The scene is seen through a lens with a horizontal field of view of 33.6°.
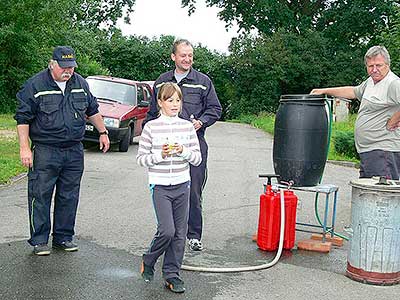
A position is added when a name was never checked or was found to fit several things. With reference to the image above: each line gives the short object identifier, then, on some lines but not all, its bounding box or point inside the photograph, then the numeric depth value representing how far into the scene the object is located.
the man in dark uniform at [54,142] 6.34
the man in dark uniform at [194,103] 6.73
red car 15.34
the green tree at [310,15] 40.09
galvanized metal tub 5.93
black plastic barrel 7.04
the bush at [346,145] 16.94
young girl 5.57
